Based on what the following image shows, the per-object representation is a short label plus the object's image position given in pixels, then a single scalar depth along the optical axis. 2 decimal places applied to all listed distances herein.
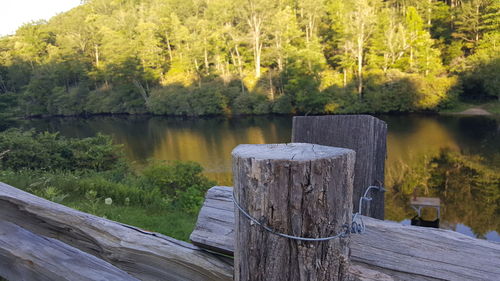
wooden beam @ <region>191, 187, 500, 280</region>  1.08
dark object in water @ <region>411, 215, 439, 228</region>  8.18
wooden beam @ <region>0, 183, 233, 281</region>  1.43
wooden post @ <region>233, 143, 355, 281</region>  0.89
